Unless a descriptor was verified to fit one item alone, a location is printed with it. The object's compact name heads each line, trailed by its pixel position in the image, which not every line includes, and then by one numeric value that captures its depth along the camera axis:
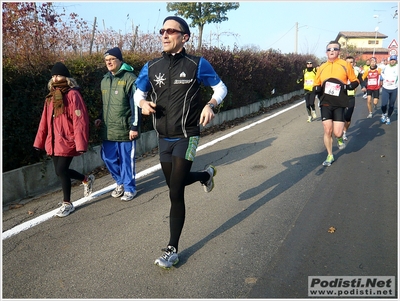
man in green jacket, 5.21
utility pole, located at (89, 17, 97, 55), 9.11
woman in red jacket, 4.74
